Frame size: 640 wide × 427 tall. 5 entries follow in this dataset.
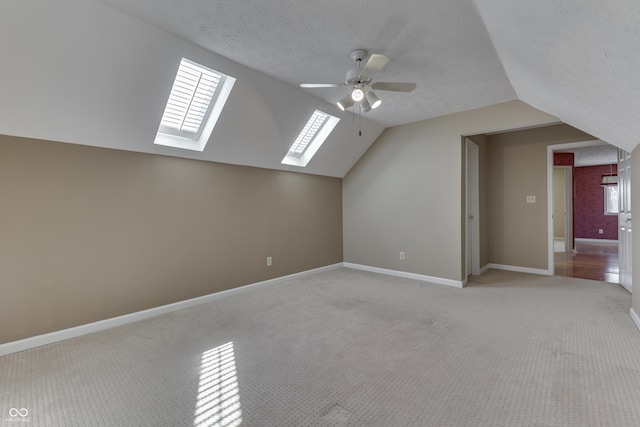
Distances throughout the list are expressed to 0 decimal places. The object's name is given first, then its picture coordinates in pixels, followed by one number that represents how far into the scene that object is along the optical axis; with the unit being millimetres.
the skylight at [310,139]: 4281
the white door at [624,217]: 3420
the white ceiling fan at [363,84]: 2447
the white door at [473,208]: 4786
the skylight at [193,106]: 2859
